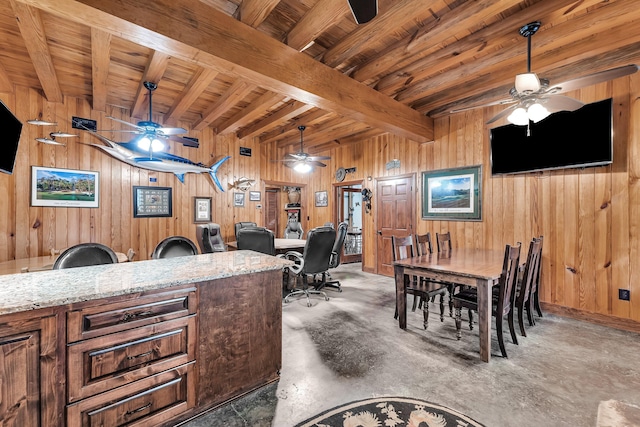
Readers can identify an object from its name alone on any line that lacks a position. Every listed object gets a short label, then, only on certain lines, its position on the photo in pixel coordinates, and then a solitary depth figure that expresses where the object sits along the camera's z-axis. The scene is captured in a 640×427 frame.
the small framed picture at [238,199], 5.79
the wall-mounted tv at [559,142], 3.01
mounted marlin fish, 3.54
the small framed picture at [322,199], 6.63
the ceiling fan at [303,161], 5.04
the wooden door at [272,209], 8.84
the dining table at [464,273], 2.29
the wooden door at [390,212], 5.04
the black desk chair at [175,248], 2.45
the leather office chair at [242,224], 5.62
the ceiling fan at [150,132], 3.43
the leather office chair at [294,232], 6.18
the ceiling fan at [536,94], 2.23
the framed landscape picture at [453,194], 4.13
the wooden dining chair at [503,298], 2.33
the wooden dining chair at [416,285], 2.83
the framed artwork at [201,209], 5.25
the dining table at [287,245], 4.23
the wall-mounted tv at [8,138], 2.07
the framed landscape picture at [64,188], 3.78
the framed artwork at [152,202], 4.60
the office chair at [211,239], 4.24
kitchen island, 1.15
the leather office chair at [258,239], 3.55
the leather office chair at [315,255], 3.68
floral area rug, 1.60
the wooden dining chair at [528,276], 2.61
